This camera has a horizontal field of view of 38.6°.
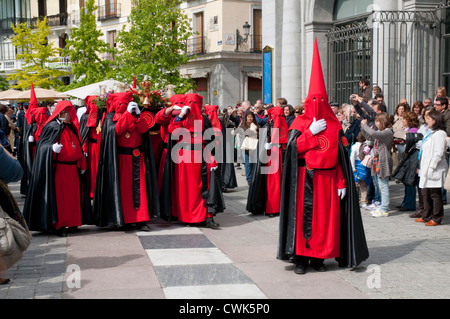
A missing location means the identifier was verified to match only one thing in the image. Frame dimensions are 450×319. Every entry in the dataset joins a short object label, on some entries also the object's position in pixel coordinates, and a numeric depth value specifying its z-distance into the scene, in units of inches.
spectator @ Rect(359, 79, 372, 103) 508.4
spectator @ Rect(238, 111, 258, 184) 544.4
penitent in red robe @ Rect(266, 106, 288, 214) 416.5
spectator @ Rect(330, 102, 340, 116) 460.4
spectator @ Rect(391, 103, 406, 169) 443.2
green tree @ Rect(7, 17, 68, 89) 1582.2
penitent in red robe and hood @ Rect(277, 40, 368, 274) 262.7
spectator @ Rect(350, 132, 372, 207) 430.8
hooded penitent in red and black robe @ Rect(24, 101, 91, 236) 345.7
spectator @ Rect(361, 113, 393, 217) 401.7
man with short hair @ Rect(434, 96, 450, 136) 415.2
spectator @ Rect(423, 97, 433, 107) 486.6
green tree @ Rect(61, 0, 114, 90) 1326.3
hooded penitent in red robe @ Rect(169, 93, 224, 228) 373.1
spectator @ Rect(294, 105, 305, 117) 470.5
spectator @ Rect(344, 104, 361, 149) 469.4
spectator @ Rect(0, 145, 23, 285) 190.7
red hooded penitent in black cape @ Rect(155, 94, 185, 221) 377.1
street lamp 1333.7
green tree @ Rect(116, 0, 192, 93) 1215.6
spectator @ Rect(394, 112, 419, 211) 422.0
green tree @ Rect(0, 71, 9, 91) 1563.5
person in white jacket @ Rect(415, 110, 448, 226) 360.5
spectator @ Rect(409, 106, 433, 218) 393.7
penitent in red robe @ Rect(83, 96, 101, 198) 435.7
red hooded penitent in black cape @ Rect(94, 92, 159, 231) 358.6
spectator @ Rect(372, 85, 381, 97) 522.3
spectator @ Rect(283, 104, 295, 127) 464.4
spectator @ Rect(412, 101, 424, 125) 477.1
